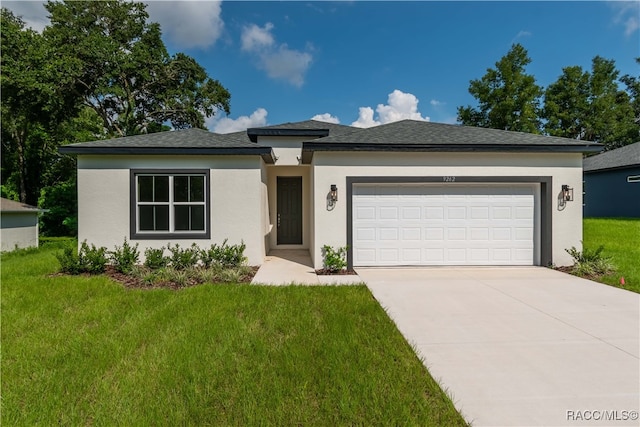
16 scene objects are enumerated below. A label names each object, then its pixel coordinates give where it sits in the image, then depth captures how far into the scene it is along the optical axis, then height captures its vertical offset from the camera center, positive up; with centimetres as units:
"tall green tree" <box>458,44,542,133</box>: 2767 +1036
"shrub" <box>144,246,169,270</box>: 760 -113
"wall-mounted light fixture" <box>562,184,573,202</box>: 815 +46
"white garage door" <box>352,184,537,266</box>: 825 -33
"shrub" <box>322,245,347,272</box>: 778 -113
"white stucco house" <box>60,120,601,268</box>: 806 +40
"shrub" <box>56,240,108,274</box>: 738 -113
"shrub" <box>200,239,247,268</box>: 803 -112
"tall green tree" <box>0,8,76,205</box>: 1502 +625
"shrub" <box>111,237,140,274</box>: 740 -108
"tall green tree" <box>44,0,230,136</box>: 1778 +848
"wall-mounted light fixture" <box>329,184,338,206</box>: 794 +41
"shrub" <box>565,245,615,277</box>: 748 -126
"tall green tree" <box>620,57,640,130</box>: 3281 +1247
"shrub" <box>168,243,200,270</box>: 776 -113
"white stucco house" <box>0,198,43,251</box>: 1184 -49
